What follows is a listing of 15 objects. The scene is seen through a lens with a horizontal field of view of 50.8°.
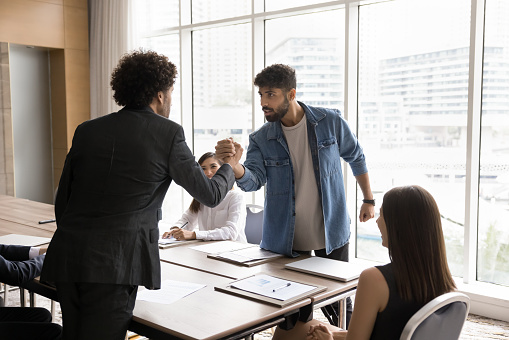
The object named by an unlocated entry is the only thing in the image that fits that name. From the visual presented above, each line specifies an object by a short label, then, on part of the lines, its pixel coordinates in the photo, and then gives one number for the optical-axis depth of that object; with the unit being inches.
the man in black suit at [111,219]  62.7
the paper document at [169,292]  73.0
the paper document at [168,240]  110.0
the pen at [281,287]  75.5
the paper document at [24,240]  106.1
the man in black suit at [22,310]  81.3
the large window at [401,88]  145.0
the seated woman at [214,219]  114.4
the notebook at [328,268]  83.4
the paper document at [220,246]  103.0
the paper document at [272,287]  73.8
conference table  63.2
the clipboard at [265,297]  70.7
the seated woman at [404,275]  60.4
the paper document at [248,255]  94.2
